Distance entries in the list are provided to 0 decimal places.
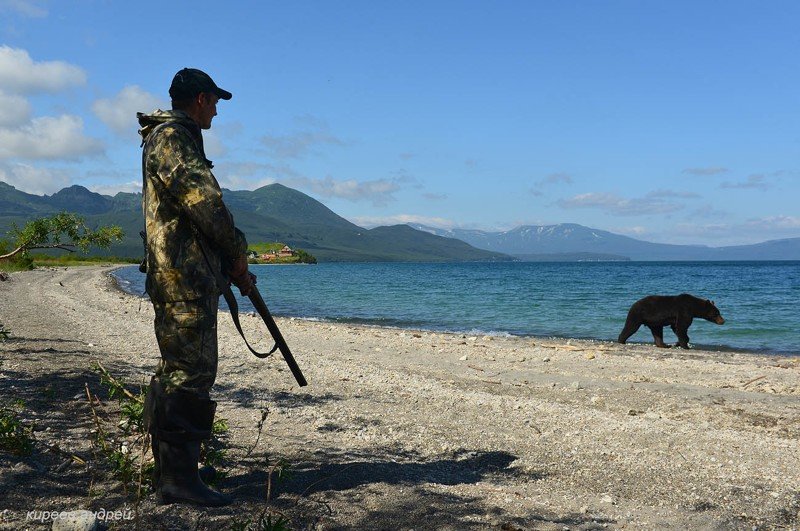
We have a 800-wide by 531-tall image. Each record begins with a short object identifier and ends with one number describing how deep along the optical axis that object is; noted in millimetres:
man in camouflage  3982
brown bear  20359
